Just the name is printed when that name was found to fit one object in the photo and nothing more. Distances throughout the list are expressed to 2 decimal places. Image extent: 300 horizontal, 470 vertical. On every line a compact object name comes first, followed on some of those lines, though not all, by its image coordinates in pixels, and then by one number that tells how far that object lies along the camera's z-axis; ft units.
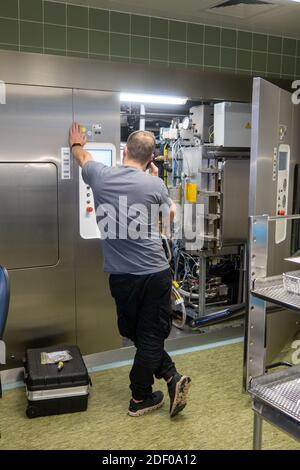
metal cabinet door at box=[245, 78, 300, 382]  9.02
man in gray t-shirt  8.88
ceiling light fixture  11.98
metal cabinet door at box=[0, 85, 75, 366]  10.43
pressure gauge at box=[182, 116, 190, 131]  13.97
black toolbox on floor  9.30
